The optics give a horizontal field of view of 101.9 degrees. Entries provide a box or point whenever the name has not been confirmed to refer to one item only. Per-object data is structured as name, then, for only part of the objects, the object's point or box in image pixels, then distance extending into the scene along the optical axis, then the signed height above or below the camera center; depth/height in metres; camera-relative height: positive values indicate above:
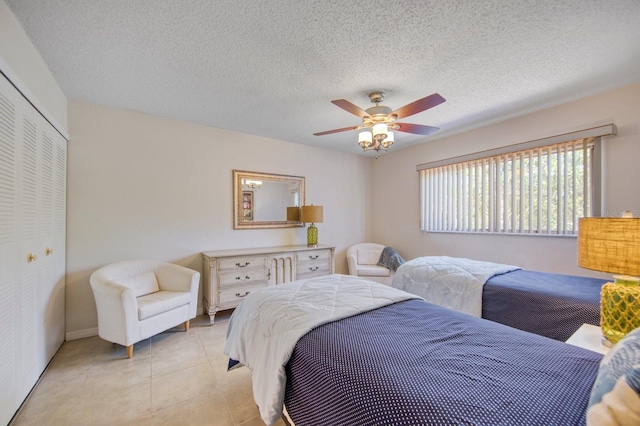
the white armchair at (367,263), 4.04 -0.85
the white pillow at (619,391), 0.51 -0.39
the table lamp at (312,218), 4.02 -0.07
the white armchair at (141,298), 2.25 -0.84
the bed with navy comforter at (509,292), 1.79 -0.66
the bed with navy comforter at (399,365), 0.78 -0.58
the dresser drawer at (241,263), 3.10 -0.61
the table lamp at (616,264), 1.17 -0.24
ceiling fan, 2.12 +0.83
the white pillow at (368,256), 4.53 -0.75
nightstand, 1.26 -0.66
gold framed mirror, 3.71 +0.23
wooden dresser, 3.05 -0.73
